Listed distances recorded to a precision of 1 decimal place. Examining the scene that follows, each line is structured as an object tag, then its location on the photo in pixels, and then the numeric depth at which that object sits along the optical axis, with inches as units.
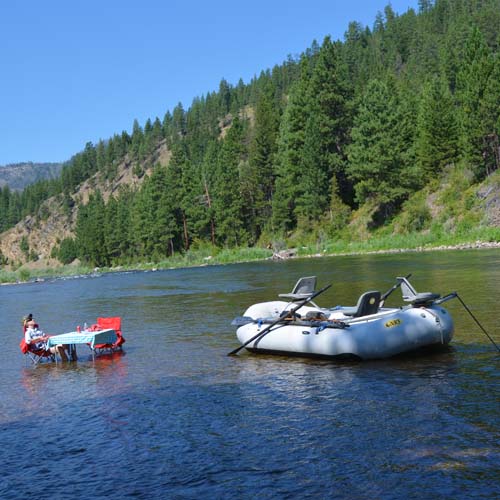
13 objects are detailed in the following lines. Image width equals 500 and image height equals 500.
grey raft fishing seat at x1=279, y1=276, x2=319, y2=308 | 765.3
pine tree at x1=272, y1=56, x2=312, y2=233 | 3208.7
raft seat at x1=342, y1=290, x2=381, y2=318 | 650.2
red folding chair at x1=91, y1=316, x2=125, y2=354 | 780.6
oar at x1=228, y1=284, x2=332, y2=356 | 681.6
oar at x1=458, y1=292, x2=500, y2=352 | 612.1
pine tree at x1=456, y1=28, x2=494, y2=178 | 2395.4
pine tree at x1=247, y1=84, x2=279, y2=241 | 3639.3
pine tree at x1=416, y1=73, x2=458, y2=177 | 2645.2
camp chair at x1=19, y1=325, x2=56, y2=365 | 742.5
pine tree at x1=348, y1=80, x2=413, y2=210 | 2728.8
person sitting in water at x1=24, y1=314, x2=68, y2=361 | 742.5
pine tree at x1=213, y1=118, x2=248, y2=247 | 3521.2
